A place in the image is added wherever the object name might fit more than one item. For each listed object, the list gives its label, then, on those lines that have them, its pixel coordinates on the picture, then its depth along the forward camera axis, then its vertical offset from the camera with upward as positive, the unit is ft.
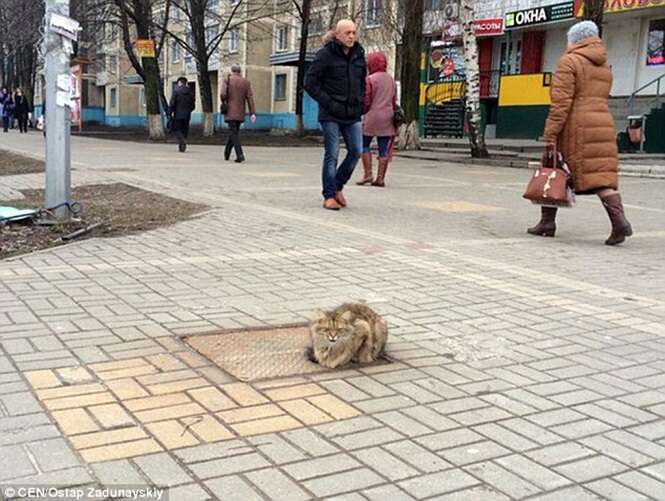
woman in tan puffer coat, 25.14 +0.44
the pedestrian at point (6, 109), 125.70 +0.64
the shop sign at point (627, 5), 72.43 +12.66
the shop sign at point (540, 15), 83.20 +13.22
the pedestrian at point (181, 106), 66.39 +1.17
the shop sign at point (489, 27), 93.71 +12.73
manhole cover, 12.62 -3.96
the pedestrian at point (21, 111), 120.06 +0.41
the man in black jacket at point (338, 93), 30.19 +1.28
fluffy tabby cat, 12.84 -3.49
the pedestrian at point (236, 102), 55.26 +1.43
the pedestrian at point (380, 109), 40.45 +0.96
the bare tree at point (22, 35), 110.22 +12.11
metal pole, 24.84 -0.18
